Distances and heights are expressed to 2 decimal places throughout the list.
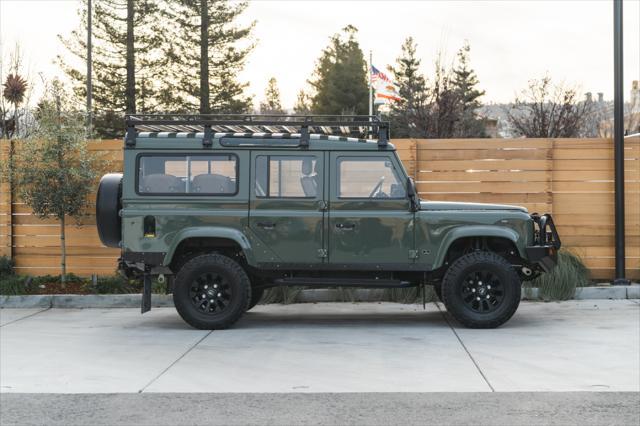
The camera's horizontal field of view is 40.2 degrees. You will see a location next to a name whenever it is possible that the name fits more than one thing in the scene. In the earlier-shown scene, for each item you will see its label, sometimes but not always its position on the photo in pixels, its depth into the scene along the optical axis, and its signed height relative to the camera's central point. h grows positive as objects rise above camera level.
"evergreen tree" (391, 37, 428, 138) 35.47 +7.71
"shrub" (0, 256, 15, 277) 12.72 -0.68
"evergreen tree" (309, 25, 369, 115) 66.50 +10.57
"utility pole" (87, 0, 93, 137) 34.19 +6.50
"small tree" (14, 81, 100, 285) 12.08 +0.71
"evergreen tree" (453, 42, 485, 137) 51.08 +10.08
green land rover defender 10.01 +0.00
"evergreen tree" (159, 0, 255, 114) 41.28 +7.75
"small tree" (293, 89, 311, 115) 74.63 +10.50
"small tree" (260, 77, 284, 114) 90.17 +13.03
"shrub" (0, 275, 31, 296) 12.26 -0.95
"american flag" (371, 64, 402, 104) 37.50 +5.79
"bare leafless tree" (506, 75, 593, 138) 29.52 +3.72
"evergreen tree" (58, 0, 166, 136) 39.94 +7.55
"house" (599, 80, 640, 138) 45.44 +5.72
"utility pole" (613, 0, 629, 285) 12.34 +1.10
